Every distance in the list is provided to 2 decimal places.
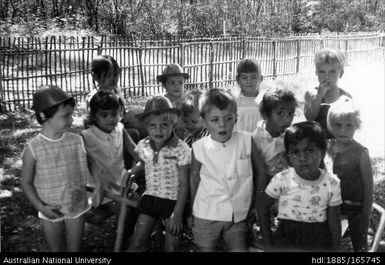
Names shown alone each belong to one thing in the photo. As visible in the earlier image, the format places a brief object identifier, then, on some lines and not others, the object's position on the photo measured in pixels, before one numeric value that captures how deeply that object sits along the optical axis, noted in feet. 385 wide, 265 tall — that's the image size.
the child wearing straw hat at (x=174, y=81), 16.78
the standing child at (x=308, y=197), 10.07
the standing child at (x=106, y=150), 12.86
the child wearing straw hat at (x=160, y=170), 12.01
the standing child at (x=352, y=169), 11.23
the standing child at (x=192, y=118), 14.10
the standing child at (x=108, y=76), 15.88
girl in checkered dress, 10.94
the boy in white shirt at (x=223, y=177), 10.82
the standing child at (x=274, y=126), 11.88
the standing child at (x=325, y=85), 14.34
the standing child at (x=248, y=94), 14.85
